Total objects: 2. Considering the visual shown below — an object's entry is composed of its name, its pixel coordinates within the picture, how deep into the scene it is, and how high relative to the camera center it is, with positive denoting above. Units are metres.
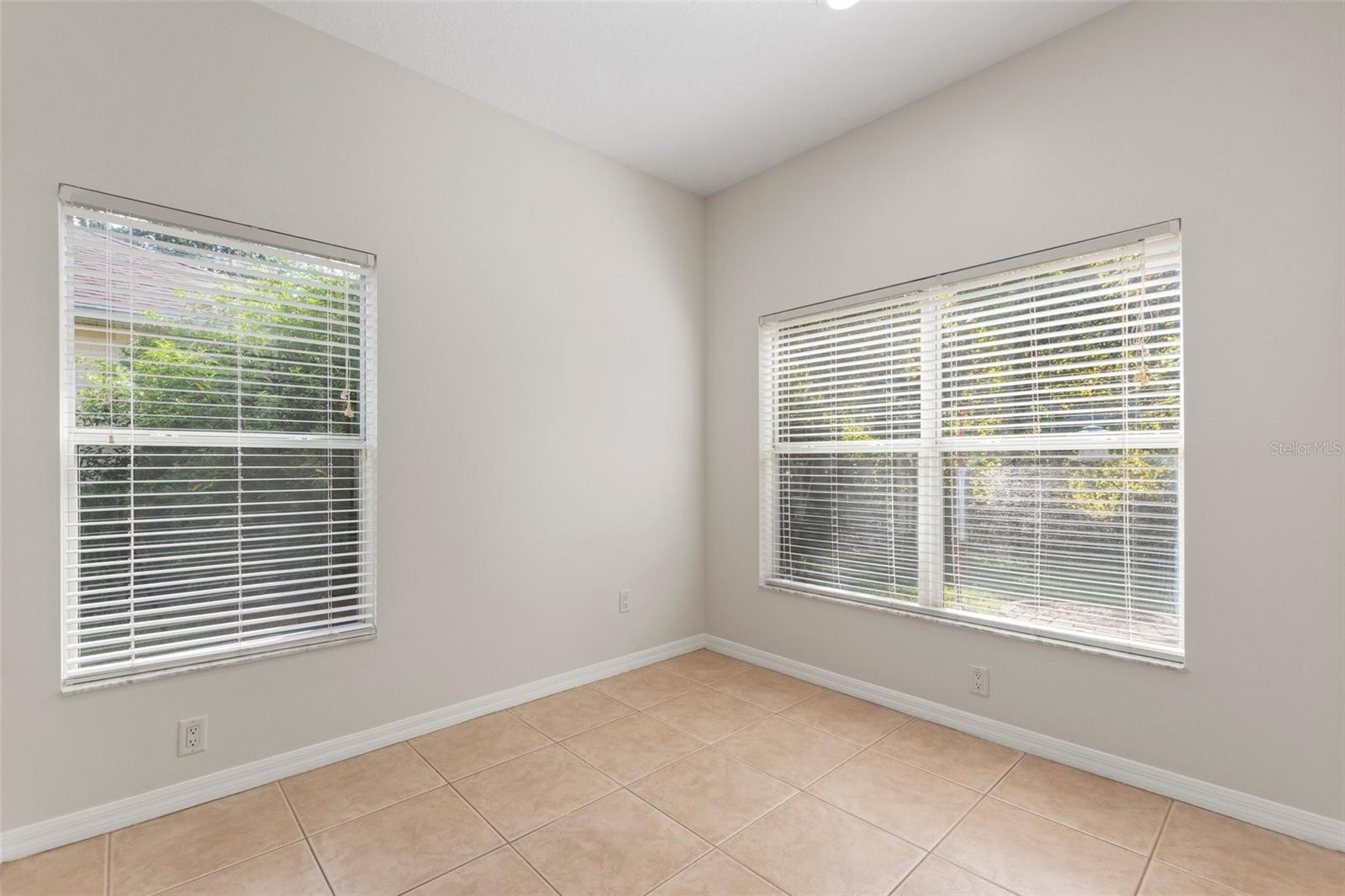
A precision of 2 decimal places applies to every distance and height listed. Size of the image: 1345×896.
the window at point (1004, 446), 2.31 +0.02
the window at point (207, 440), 2.05 +0.03
